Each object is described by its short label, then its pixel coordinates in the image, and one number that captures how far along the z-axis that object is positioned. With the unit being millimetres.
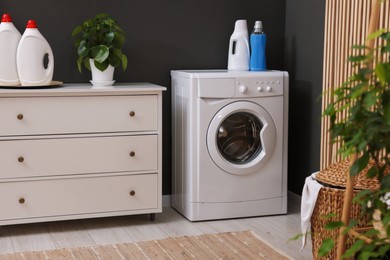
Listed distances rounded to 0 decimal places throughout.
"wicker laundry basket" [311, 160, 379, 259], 2834
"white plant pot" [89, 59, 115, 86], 3807
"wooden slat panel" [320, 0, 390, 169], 3355
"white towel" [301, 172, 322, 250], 2955
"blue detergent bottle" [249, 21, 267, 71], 4105
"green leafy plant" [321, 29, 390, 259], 1545
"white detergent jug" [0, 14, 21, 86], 3562
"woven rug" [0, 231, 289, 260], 3291
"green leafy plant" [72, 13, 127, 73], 3764
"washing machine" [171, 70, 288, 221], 3818
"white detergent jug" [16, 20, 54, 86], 3574
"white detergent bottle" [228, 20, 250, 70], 4105
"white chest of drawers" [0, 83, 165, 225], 3549
